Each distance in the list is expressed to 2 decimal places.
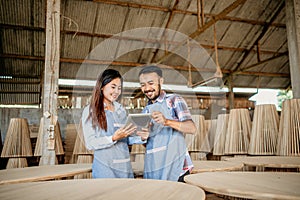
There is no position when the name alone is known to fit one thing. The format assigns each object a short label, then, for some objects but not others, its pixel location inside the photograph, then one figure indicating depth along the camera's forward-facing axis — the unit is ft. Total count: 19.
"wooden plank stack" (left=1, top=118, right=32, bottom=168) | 12.26
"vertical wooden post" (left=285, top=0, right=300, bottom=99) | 17.69
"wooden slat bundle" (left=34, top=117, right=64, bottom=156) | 12.66
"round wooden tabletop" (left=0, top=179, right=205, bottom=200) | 3.87
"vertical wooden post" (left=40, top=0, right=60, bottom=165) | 10.26
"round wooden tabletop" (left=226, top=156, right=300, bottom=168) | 6.96
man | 5.88
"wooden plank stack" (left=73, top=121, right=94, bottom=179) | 13.30
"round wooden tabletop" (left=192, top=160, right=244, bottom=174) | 6.86
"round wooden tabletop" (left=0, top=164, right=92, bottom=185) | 5.81
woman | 5.85
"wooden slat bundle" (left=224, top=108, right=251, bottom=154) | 12.01
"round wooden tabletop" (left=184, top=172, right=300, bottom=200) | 4.02
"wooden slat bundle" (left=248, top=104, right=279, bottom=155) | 11.04
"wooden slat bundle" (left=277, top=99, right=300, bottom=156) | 10.16
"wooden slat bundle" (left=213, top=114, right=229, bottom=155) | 13.35
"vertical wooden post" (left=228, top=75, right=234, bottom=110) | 35.94
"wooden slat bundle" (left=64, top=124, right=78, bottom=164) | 19.21
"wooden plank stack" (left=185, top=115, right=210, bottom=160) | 13.94
